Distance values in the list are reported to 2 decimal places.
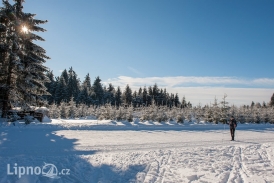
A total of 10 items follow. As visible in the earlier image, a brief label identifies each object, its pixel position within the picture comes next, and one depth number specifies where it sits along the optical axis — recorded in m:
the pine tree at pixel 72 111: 32.38
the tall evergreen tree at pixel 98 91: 67.75
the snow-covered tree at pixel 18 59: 17.70
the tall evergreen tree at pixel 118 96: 72.84
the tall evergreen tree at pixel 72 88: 62.28
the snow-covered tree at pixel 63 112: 30.38
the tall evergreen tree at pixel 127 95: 73.06
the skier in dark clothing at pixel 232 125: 15.60
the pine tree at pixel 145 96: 78.18
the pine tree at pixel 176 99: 87.88
